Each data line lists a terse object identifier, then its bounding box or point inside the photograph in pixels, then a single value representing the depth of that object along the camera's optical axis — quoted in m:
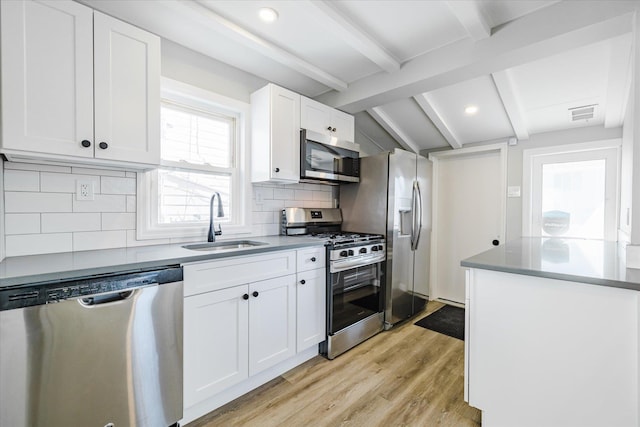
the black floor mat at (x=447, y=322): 2.90
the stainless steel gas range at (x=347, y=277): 2.40
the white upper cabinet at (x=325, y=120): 2.66
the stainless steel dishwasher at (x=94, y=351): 1.13
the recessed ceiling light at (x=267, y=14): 1.80
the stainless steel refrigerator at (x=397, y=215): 2.90
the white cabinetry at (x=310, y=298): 2.20
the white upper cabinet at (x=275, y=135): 2.40
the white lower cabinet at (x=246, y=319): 1.64
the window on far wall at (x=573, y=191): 2.89
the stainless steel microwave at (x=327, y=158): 2.61
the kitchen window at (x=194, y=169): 2.09
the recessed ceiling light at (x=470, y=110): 2.97
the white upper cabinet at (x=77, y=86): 1.33
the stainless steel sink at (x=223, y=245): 2.14
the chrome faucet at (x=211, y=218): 2.20
